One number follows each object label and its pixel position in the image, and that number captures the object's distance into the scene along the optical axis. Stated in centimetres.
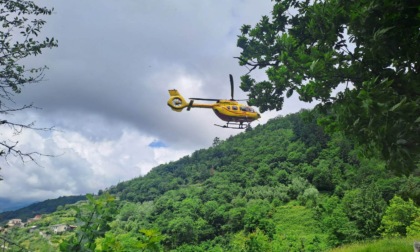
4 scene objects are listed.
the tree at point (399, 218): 3778
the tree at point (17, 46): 594
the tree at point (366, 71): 540
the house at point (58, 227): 9651
